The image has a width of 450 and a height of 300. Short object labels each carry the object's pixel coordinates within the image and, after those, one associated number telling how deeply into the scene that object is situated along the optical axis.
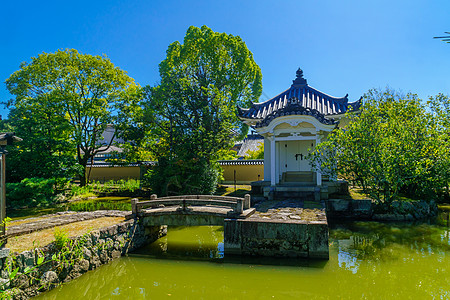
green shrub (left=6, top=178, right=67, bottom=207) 13.76
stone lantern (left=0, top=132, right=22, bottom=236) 5.50
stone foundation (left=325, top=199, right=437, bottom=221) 11.33
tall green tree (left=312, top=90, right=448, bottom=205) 10.34
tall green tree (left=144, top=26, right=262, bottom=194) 14.35
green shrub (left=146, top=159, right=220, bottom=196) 14.12
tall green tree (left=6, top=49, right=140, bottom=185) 16.98
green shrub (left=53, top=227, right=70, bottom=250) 5.90
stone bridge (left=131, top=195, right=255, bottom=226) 8.24
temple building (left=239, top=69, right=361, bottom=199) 12.35
